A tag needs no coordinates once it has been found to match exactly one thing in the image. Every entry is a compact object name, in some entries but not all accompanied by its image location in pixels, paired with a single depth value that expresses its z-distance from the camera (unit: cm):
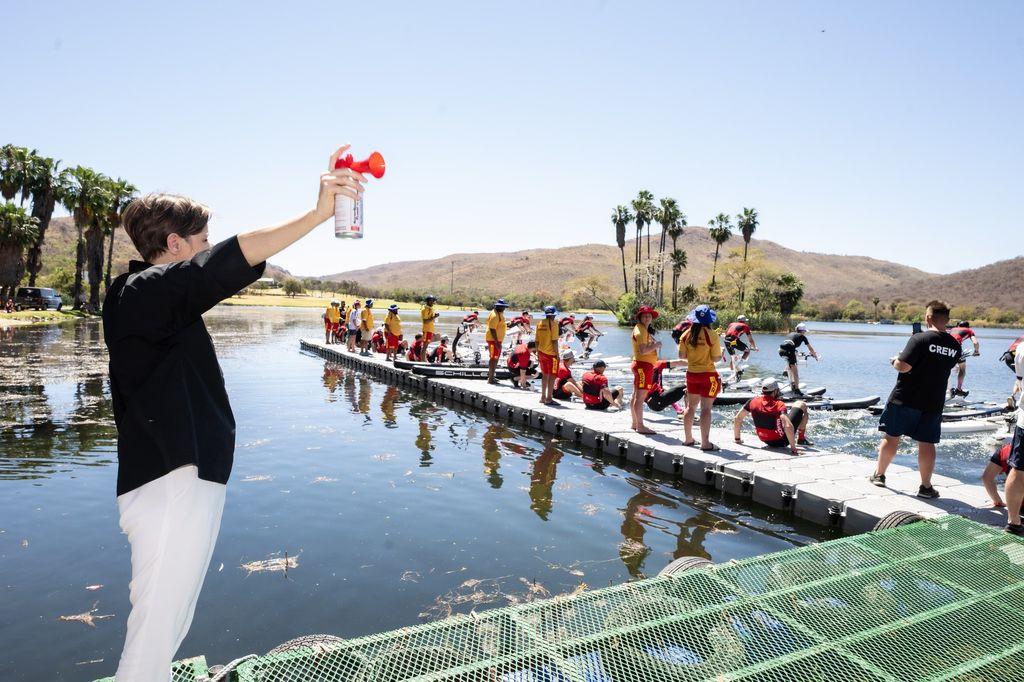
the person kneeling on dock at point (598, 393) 1352
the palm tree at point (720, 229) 7369
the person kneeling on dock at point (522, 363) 1681
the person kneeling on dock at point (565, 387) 1463
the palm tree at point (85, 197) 4356
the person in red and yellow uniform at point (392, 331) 2239
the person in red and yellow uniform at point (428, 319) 1961
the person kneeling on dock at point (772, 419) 964
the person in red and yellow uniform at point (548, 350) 1319
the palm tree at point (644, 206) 7100
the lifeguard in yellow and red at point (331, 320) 3067
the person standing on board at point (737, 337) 1711
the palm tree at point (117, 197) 4575
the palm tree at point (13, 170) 4331
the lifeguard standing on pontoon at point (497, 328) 1636
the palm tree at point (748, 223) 7344
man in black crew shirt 688
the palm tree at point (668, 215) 6844
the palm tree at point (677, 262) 7262
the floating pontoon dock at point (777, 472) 712
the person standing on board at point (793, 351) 1673
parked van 4372
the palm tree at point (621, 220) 7444
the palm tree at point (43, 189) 4416
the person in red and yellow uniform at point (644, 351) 1009
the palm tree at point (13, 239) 4203
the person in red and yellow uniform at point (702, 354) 909
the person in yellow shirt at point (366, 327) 2472
